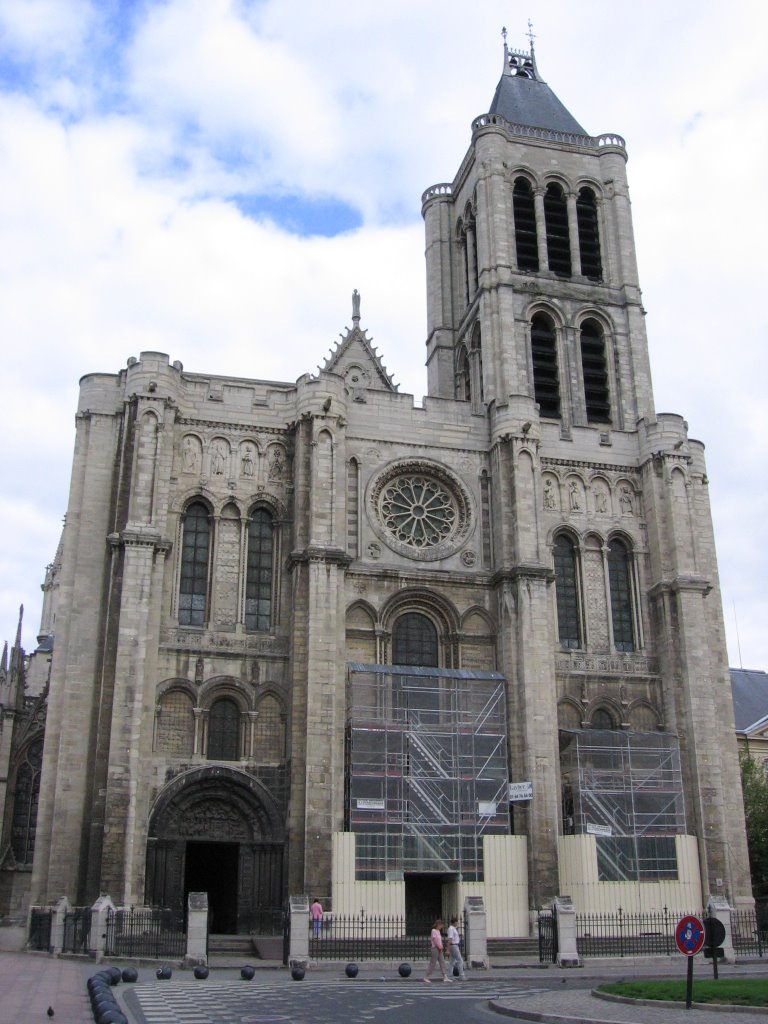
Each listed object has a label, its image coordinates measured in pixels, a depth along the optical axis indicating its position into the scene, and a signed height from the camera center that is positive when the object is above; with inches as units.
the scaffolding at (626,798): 1248.8 +124.4
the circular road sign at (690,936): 596.4 -13.5
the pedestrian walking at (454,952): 844.0 -29.9
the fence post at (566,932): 988.6 -18.2
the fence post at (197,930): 925.2 -13.2
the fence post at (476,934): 949.8 -18.6
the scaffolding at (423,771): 1187.3 +149.9
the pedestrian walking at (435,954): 817.5 -30.0
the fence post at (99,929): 984.5 -12.5
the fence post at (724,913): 1043.8 -3.0
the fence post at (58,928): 1031.0 -11.8
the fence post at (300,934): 929.5 -17.0
